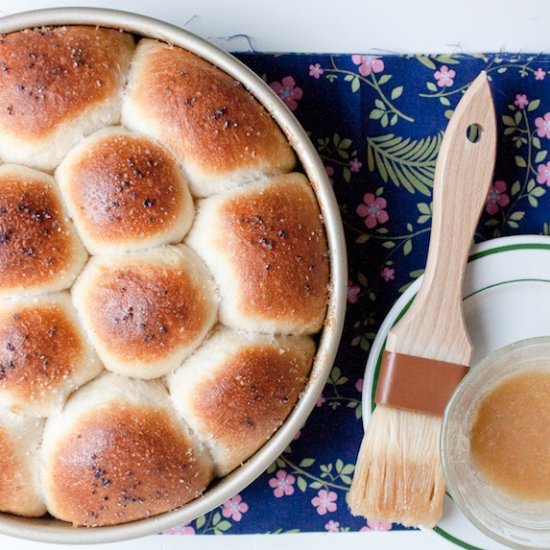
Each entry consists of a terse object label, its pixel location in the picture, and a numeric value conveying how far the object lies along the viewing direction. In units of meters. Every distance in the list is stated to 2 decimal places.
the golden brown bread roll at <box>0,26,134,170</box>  0.67
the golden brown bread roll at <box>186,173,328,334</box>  0.68
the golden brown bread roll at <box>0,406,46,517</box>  0.69
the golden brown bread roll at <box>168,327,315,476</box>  0.69
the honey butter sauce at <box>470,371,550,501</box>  0.73
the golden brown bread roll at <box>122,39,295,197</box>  0.68
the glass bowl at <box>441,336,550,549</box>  0.72
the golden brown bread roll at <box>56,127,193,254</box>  0.67
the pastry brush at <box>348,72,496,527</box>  0.72
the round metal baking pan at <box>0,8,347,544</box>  0.69
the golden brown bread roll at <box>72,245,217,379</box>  0.67
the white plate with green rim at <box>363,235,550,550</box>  0.73
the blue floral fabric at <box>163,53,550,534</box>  0.75
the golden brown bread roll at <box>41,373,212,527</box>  0.68
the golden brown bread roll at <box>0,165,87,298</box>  0.67
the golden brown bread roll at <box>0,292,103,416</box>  0.67
